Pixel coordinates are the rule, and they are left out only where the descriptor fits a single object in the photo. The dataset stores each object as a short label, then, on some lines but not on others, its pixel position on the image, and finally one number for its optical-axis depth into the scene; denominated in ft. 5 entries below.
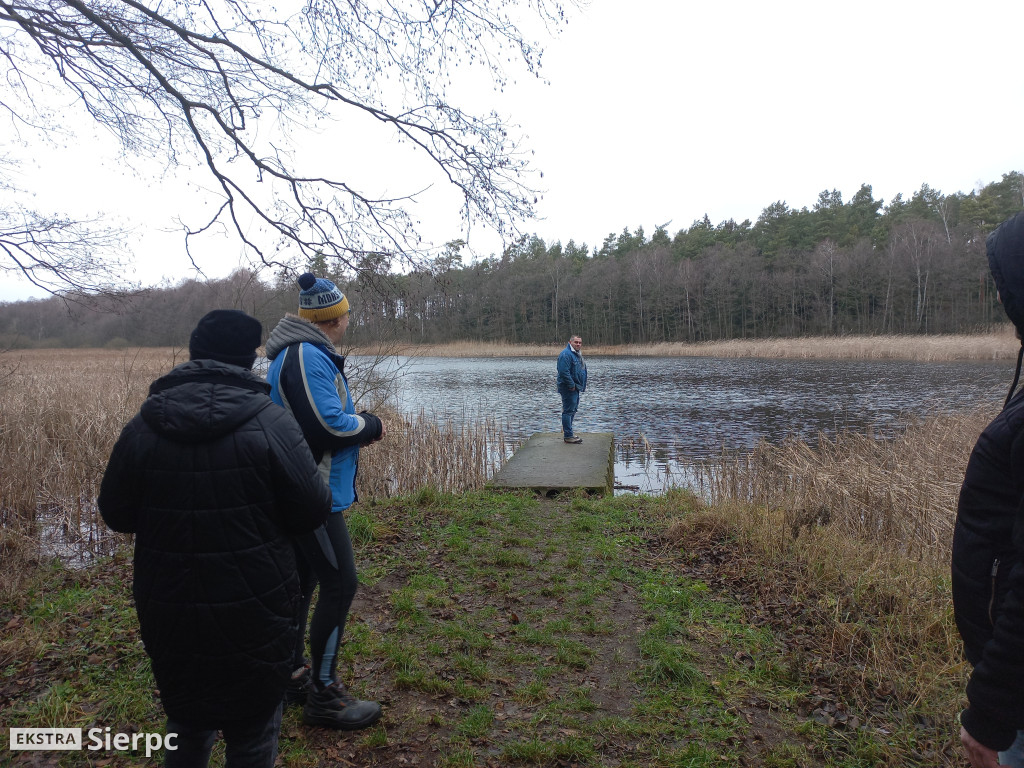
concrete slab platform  24.16
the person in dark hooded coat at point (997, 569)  4.02
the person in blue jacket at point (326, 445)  7.79
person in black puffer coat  5.24
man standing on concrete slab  31.48
